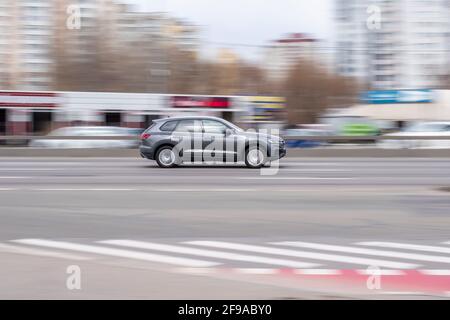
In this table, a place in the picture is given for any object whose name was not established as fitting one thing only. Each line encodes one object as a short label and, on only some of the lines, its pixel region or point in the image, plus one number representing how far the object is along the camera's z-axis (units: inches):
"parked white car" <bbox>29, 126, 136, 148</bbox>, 1222.9
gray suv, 749.9
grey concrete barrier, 1128.8
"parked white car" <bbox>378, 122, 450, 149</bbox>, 1180.5
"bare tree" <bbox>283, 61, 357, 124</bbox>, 3257.9
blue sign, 2023.5
